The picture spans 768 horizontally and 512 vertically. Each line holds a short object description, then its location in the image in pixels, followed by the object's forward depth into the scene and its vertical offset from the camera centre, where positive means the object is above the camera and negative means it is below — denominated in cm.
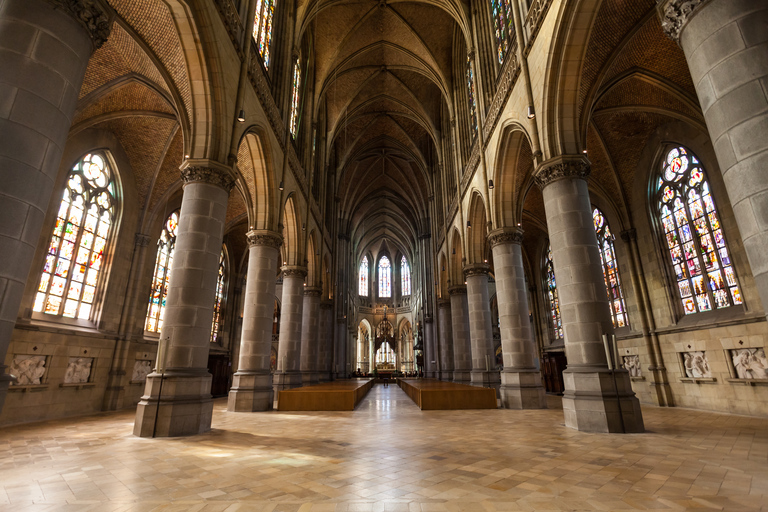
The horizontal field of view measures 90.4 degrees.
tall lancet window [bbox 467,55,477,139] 1642 +1164
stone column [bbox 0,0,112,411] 350 +250
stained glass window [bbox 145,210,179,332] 1611 +413
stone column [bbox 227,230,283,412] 1137 +119
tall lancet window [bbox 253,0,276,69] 1208 +1091
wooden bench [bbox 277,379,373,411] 1159 -89
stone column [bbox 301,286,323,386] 1905 +170
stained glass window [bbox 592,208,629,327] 1552 +384
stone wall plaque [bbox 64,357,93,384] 1160 +9
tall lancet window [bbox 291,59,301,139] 1650 +1161
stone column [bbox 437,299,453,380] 2441 +184
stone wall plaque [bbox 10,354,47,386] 1006 +11
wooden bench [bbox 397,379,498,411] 1163 -89
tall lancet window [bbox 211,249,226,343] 2326 +403
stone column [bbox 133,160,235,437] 701 +113
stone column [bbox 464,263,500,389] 1552 +161
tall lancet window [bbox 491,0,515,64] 1190 +1099
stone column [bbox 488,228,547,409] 1170 +123
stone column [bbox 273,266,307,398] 1570 +128
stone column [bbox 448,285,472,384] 1978 +178
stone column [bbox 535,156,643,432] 706 +117
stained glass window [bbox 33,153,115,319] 1140 +404
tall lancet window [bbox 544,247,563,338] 2264 +403
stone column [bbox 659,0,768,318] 355 +262
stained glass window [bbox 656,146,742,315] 1142 +400
